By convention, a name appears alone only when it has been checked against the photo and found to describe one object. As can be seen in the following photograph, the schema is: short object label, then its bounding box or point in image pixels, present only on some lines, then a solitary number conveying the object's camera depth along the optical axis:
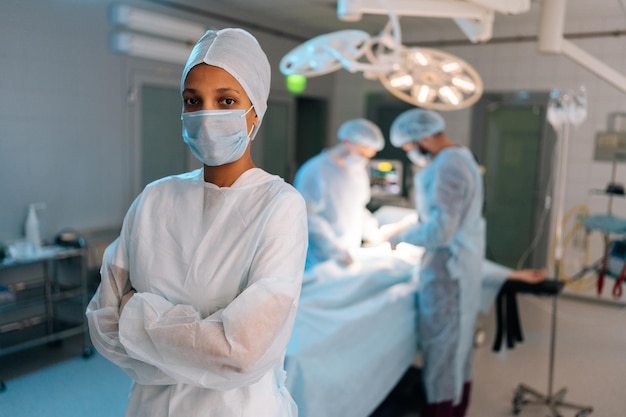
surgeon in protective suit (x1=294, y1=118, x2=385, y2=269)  3.34
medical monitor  3.76
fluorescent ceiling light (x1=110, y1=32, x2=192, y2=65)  3.13
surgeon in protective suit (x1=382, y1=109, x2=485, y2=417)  2.44
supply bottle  1.67
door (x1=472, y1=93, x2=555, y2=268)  4.87
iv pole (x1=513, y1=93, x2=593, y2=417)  2.60
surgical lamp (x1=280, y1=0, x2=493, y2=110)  2.20
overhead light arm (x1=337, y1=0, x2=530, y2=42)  1.96
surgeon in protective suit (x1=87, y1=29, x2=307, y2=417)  0.81
